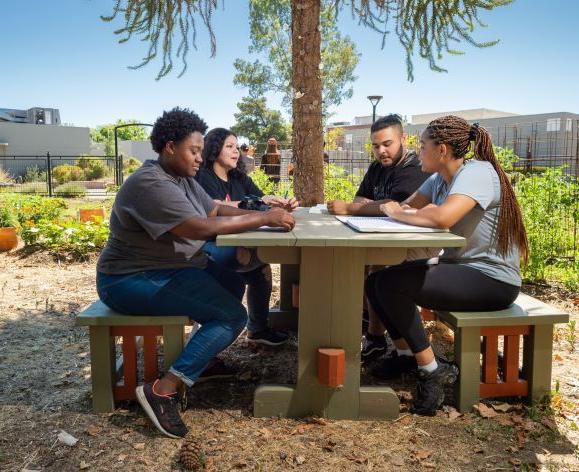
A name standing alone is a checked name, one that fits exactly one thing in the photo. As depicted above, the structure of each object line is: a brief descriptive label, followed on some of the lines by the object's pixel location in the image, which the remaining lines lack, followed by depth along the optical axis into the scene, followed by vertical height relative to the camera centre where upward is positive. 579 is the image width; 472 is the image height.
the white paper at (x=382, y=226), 2.57 -0.30
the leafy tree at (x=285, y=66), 32.88 +5.99
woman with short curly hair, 2.55 -0.45
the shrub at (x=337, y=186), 9.08 -0.38
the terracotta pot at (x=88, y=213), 8.56 -0.78
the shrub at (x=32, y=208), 8.06 -0.68
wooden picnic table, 2.64 -0.76
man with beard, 3.53 -0.09
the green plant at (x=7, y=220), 7.64 -0.77
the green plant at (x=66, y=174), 25.14 -0.52
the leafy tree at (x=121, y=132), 69.19 +3.74
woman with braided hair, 2.71 -0.49
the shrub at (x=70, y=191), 16.17 -0.82
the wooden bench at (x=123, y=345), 2.70 -0.88
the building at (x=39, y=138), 35.38 +1.53
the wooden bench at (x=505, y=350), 2.72 -0.91
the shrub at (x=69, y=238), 6.79 -0.91
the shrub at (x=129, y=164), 28.91 -0.10
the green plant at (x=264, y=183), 9.41 -0.35
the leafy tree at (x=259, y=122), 38.78 +2.76
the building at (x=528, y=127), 29.88 +2.17
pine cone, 2.28 -1.17
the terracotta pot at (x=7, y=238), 7.23 -0.96
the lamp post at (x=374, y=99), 19.33 +2.14
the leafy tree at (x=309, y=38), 5.04 +1.21
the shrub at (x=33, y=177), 23.92 -0.63
